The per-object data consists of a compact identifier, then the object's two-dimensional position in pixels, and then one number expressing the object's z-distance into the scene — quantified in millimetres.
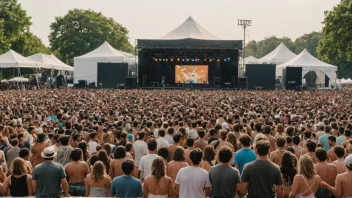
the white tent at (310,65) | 55594
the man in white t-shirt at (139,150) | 10972
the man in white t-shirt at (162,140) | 11586
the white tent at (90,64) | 59438
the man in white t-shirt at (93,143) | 11570
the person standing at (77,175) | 8609
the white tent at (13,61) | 46250
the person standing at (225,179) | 7168
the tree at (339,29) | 48416
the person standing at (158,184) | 7383
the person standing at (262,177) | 7051
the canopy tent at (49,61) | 59225
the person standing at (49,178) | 7695
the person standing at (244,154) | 8781
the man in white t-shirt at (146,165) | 8945
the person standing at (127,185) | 7195
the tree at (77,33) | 89750
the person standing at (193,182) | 7203
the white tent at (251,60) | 74288
